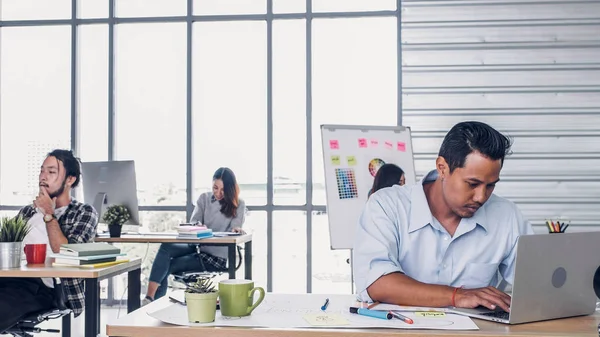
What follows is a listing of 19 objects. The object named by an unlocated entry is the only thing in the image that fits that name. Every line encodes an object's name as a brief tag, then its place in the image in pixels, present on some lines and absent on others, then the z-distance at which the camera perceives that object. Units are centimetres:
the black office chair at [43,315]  310
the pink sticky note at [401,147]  472
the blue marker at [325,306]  175
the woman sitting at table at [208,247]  494
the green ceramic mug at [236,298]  164
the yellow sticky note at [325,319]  157
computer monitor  451
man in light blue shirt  192
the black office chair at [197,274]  477
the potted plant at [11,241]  280
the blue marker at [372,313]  161
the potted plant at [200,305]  157
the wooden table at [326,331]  149
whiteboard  443
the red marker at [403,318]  158
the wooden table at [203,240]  437
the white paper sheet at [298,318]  155
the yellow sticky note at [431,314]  167
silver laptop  154
